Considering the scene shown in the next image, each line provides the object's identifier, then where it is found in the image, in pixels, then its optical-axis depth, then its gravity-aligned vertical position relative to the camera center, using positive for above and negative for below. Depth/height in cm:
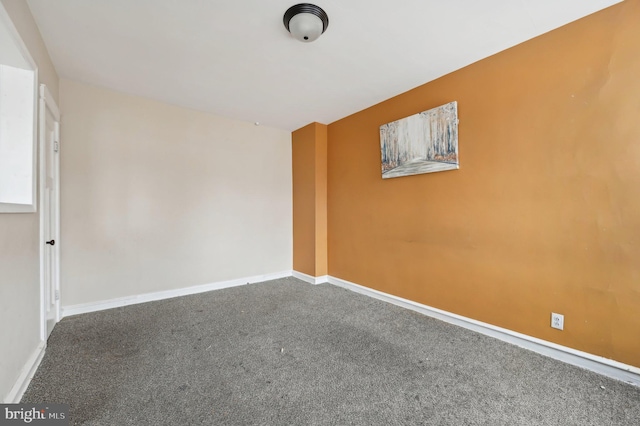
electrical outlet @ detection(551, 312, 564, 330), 201 -85
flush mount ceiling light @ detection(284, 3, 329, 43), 182 +141
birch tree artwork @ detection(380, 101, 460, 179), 262 +77
